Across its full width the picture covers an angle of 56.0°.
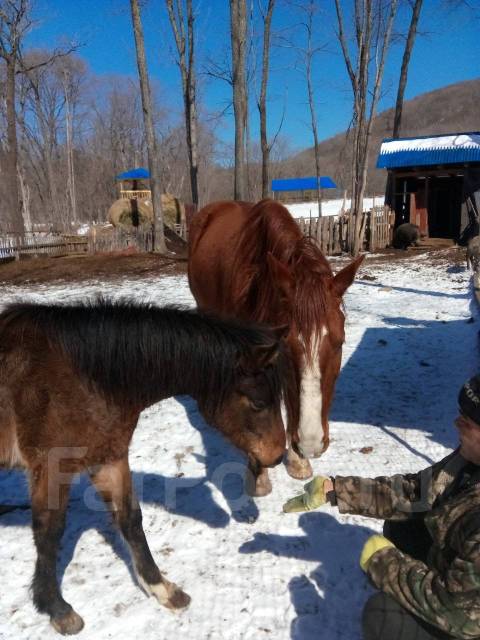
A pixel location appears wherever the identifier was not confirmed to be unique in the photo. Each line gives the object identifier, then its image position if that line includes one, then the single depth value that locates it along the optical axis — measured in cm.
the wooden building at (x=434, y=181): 1664
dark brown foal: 221
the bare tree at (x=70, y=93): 4041
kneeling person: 155
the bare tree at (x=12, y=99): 1936
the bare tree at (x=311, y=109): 2222
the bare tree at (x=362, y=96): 1622
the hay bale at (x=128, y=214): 2436
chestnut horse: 254
